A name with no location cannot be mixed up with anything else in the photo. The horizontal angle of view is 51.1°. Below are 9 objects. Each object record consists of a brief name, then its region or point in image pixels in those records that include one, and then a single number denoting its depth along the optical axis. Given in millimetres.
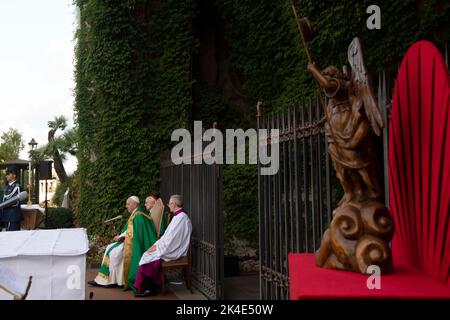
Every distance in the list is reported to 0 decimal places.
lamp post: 21684
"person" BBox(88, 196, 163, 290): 8250
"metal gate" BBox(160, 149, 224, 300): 7629
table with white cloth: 3848
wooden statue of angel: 2986
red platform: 2418
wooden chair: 8109
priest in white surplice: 7848
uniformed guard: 10734
